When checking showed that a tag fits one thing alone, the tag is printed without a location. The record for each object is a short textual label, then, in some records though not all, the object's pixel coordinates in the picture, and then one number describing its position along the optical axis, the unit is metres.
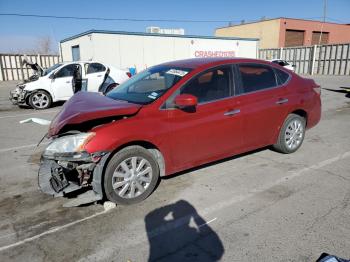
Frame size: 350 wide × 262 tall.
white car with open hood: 10.70
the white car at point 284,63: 25.23
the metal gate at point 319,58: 26.47
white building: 18.95
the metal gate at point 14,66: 24.50
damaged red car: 3.42
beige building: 42.47
